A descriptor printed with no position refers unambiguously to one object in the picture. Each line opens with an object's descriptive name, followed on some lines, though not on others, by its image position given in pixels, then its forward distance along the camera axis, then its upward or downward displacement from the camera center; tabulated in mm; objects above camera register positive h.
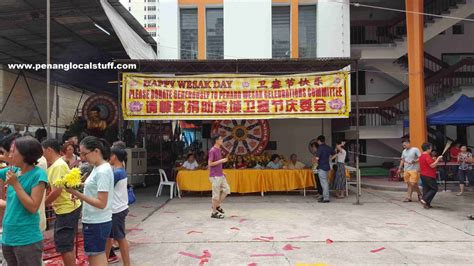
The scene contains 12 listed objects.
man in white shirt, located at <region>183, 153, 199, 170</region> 12211 -685
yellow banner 10664 +1235
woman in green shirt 3225 -556
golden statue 13062 +687
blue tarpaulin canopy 13867 +918
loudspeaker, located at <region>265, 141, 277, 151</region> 15789 -182
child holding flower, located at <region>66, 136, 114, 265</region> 3822 -609
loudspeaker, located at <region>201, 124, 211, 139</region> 15669 +476
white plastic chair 11867 -1329
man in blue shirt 10805 -690
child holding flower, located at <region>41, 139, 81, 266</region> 4371 -784
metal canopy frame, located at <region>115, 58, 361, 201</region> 10672 +2201
